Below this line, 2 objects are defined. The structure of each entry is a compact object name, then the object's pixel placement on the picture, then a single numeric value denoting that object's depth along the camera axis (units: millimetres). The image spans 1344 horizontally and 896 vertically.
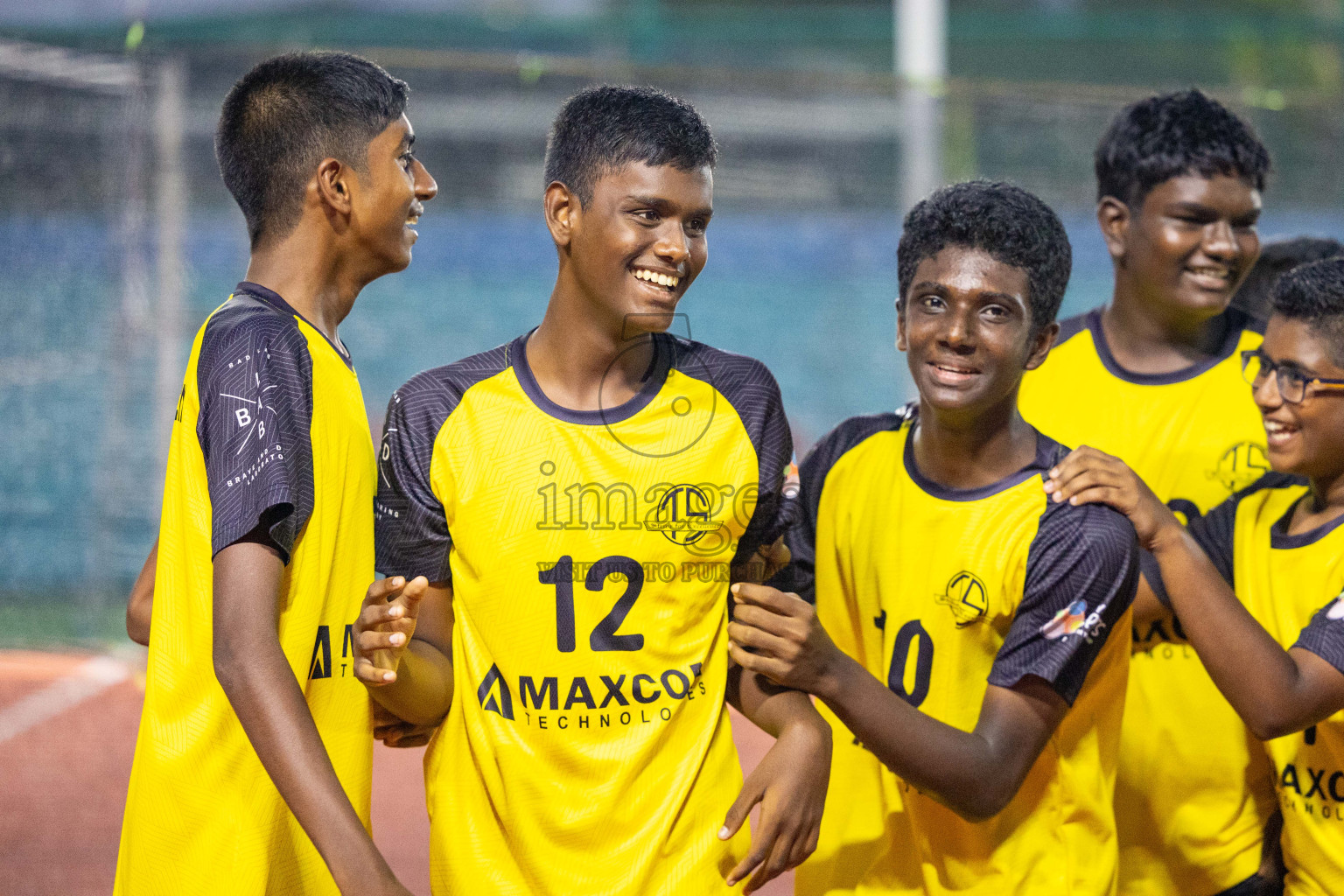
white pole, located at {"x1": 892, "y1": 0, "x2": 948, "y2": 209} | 14016
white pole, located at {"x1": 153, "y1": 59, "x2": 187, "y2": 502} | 13344
